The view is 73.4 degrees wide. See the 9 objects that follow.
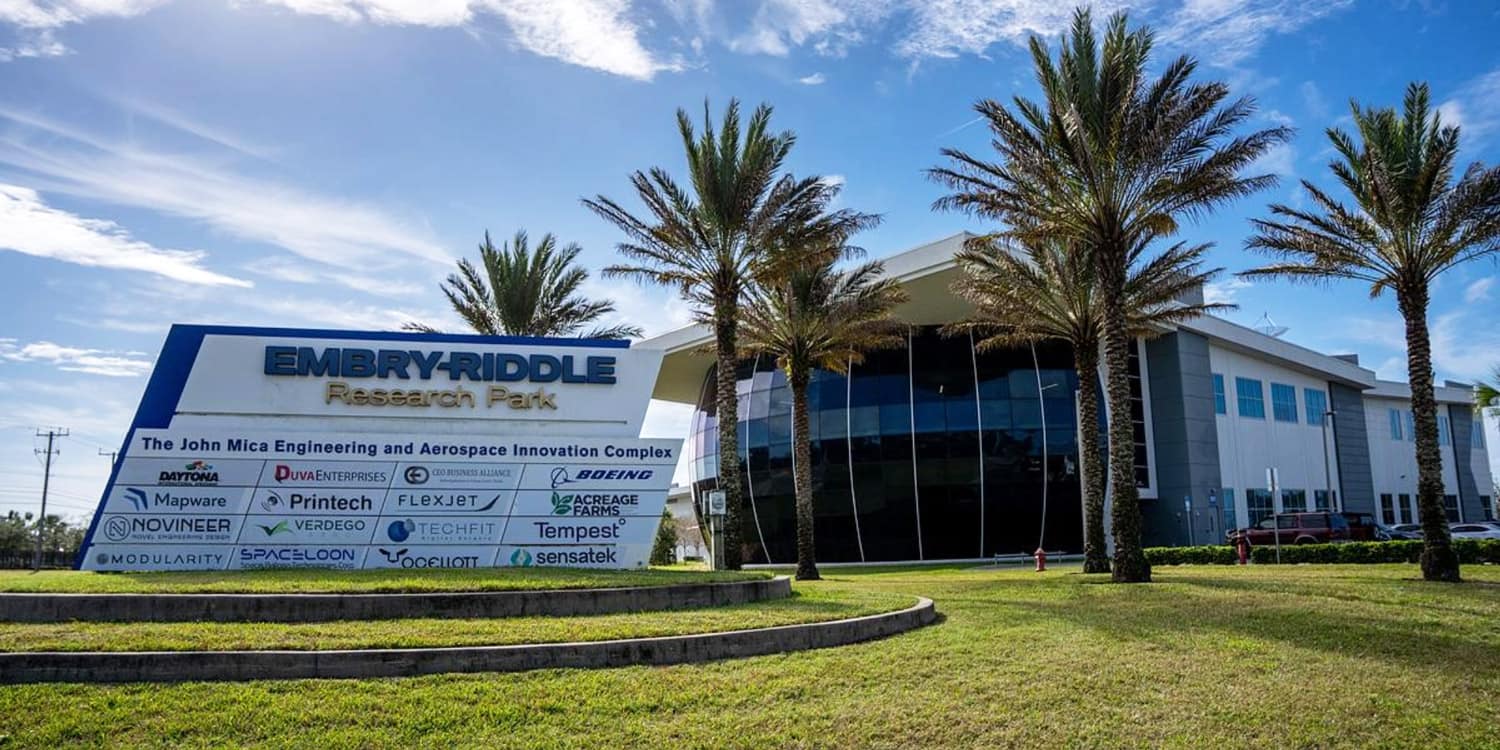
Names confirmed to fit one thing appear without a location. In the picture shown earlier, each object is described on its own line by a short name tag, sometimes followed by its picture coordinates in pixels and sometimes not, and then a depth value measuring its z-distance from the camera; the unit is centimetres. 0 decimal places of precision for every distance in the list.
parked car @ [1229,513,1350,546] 3378
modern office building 3881
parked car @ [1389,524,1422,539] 3841
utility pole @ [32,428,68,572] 6016
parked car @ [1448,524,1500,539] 3609
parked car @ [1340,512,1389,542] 3391
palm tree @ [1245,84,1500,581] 1939
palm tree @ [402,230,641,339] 3412
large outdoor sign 1748
